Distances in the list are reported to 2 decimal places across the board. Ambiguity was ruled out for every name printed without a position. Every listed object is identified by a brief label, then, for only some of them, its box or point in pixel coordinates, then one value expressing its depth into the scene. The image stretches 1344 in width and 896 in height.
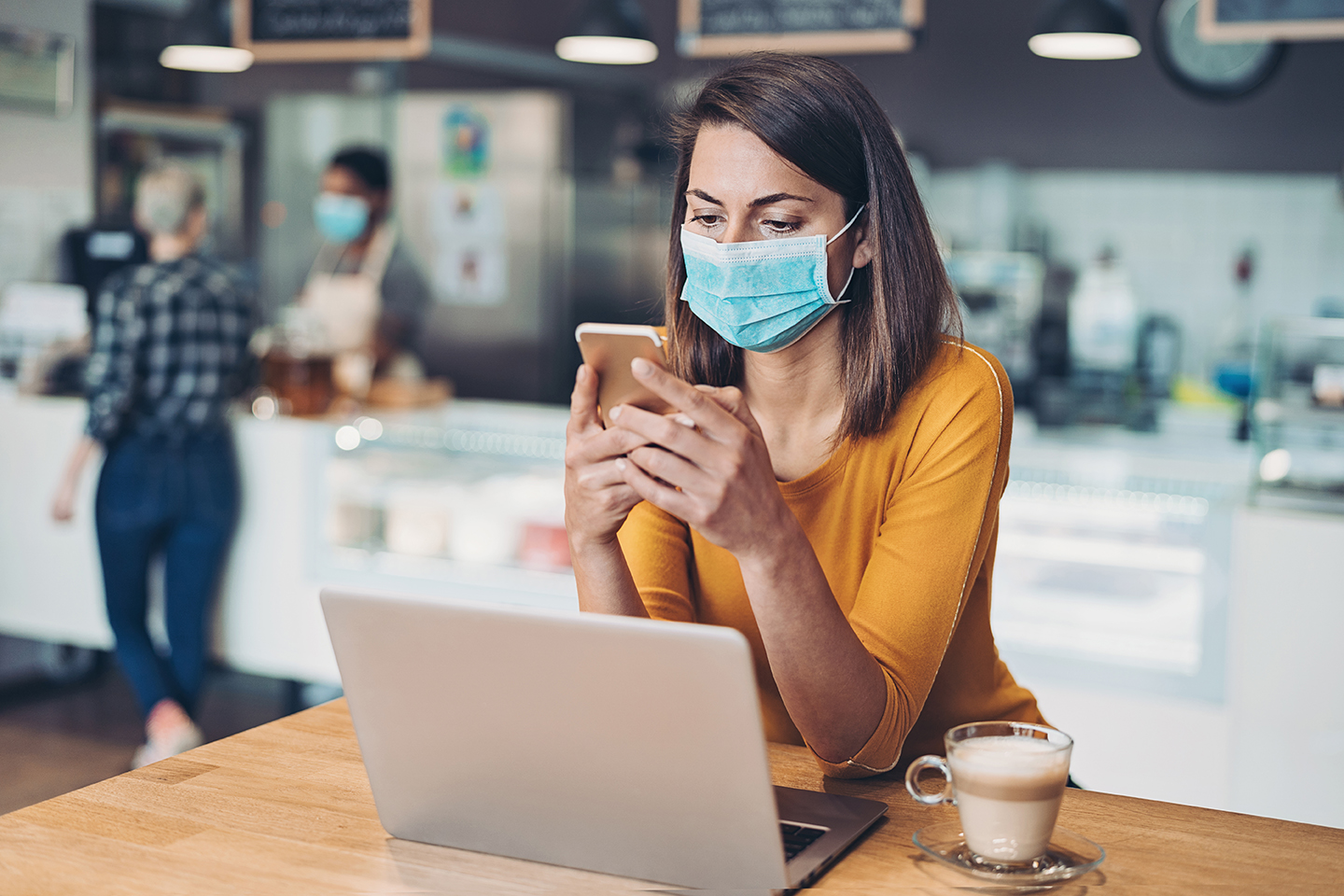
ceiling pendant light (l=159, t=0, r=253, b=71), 4.21
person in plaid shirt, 3.51
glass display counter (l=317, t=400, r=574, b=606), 3.41
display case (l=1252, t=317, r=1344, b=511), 2.55
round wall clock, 4.62
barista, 4.31
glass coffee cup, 0.96
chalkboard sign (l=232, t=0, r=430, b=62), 3.77
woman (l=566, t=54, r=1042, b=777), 1.17
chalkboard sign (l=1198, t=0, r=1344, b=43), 3.03
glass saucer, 0.97
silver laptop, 0.88
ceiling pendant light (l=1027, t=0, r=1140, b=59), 3.47
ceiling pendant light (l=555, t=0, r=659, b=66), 3.75
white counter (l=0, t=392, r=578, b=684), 3.58
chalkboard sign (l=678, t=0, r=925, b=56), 3.48
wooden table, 0.97
